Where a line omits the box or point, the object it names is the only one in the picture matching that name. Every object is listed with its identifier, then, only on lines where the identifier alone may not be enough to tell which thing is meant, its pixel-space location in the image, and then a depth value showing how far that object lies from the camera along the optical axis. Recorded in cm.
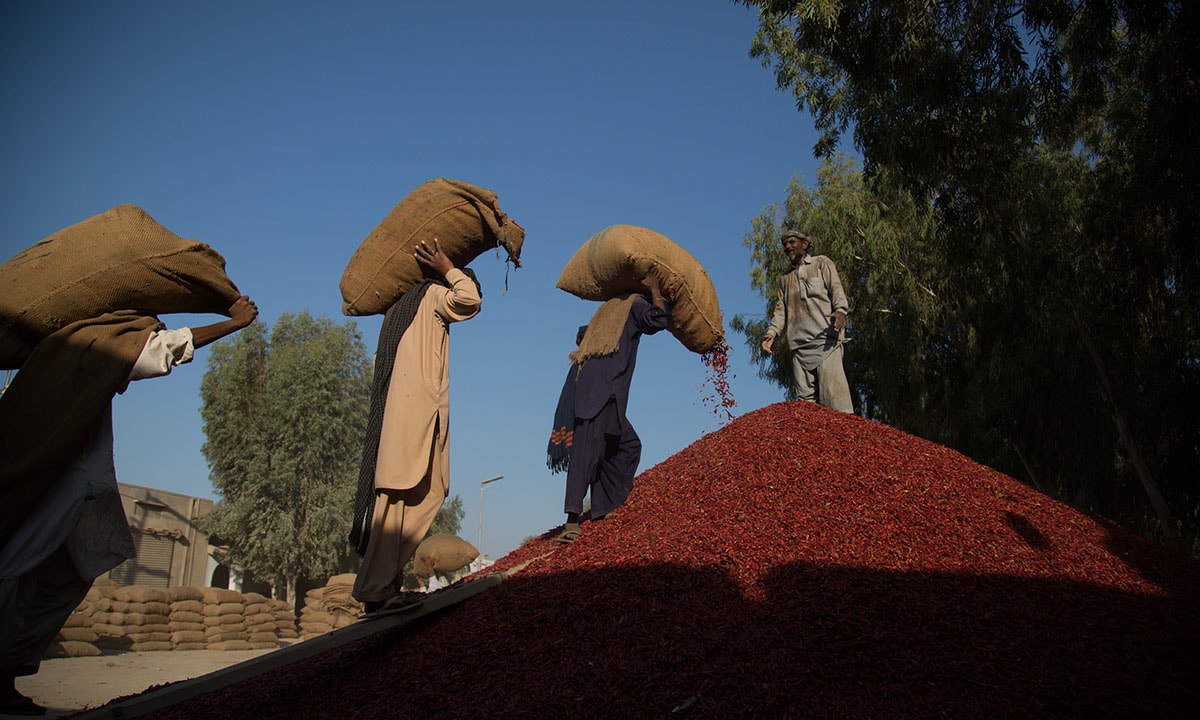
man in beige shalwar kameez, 378
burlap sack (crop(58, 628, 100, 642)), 1163
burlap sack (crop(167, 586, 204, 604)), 1569
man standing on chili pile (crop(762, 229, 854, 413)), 716
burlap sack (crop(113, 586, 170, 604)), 1479
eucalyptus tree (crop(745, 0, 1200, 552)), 859
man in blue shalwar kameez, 511
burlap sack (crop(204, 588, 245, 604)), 1616
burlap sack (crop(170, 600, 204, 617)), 1564
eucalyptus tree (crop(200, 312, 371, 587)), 2542
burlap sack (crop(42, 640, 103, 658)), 1067
